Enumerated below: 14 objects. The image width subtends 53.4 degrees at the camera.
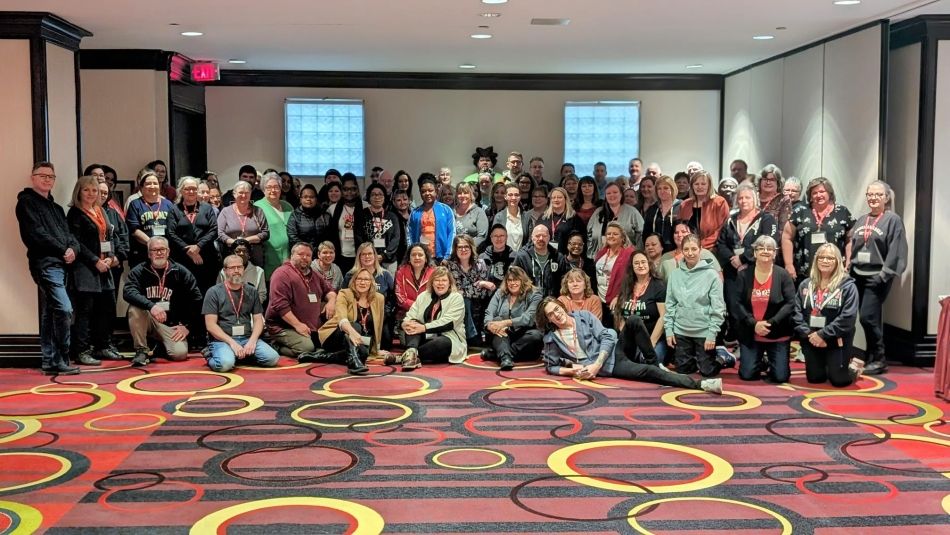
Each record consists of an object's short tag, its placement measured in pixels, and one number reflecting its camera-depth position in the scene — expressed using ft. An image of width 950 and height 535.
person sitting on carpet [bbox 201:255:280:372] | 24.99
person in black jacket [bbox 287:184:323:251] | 28.60
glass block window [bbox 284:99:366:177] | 41.06
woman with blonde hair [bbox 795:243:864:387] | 22.82
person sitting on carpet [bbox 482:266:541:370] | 25.63
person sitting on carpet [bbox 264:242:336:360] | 26.43
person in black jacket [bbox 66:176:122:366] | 25.20
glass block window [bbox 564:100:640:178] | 41.81
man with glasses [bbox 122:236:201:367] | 25.96
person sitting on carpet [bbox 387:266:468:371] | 25.75
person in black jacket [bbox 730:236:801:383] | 23.27
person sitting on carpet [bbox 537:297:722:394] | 23.45
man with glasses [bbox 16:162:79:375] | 23.91
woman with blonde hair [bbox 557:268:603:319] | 25.12
